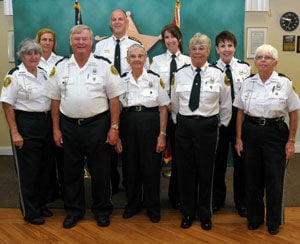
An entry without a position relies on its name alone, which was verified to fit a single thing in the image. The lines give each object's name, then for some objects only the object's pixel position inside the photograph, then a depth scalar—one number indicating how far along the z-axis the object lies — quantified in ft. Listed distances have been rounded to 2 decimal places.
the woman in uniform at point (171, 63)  12.09
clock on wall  18.40
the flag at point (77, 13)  15.34
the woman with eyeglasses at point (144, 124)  10.60
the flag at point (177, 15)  15.39
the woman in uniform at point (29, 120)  10.30
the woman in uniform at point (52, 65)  12.42
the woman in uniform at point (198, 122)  10.04
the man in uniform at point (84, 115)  10.07
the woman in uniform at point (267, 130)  9.65
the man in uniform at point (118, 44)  12.63
